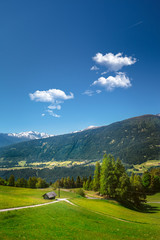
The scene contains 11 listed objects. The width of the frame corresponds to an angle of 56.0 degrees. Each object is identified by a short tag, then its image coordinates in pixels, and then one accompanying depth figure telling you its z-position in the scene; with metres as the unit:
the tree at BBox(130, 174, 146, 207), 70.19
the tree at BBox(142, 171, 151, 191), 107.45
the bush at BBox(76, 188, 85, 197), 80.94
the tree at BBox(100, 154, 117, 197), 68.31
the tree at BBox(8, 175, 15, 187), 134.20
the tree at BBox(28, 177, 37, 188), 145.00
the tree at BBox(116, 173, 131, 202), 65.12
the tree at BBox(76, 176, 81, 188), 154.62
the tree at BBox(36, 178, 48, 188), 144.95
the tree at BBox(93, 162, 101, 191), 84.88
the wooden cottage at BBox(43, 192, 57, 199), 61.68
